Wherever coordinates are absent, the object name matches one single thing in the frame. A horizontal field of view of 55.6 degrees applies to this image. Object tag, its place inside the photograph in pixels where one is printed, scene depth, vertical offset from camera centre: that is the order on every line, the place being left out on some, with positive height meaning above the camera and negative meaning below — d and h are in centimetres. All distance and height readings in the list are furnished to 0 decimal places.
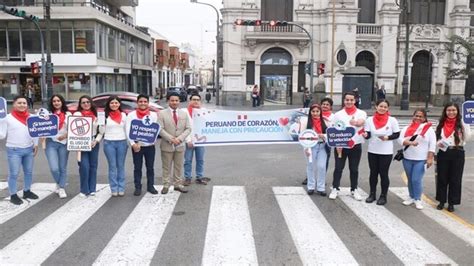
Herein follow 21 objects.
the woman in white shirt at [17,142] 721 -92
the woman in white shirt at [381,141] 716 -83
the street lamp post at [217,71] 3825 +172
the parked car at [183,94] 4534 -76
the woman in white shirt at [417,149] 705 -93
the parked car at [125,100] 1688 -55
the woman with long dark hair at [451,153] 692 -98
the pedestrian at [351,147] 744 -97
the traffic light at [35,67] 2482 +98
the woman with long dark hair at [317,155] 785 -117
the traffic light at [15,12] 1975 +327
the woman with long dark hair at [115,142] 759 -95
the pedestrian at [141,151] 762 -111
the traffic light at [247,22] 2786 +403
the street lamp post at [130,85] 4607 +9
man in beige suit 781 -82
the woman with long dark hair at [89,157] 763 -122
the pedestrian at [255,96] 3372 -65
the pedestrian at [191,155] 870 -134
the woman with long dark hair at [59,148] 764 -108
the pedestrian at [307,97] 2988 -65
